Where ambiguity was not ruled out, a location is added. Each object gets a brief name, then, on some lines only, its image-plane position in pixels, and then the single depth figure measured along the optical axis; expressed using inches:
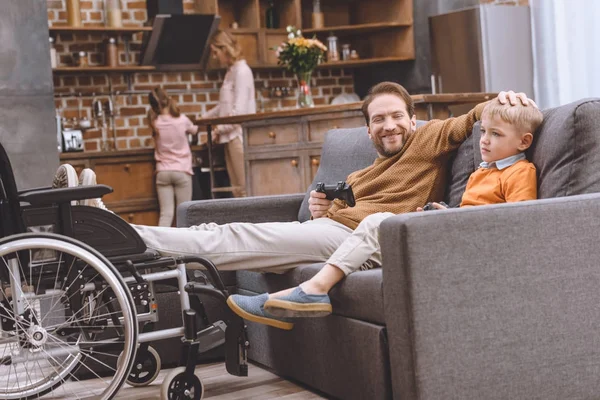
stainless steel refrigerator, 283.4
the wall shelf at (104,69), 284.2
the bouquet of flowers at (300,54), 273.7
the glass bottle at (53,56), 285.3
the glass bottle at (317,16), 318.7
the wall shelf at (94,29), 283.3
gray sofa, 91.4
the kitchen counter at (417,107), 204.3
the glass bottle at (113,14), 291.0
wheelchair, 103.1
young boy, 108.3
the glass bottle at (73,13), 287.6
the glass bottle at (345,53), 323.3
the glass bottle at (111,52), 290.0
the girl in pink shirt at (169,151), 279.1
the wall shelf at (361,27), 311.9
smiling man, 108.4
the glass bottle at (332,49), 318.0
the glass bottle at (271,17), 316.5
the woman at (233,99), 279.9
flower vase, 262.5
